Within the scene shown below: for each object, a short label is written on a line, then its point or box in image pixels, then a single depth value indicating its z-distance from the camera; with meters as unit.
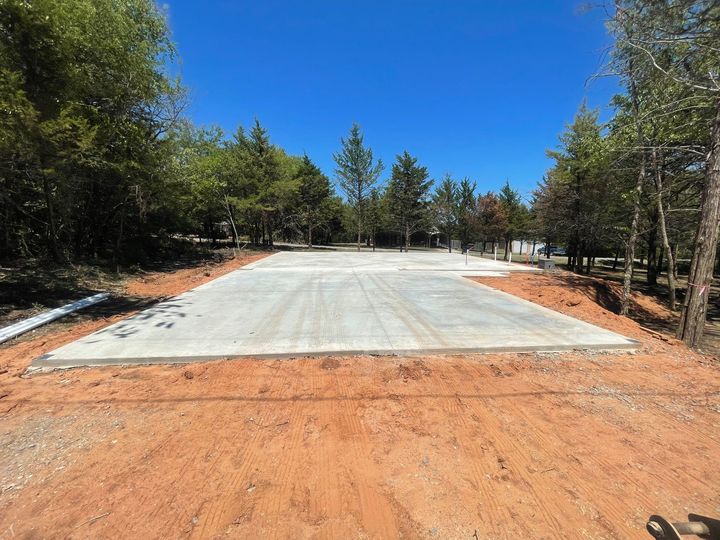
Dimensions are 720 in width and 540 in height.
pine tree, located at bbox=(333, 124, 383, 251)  30.81
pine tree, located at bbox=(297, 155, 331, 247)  33.88
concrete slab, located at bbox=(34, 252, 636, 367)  4.83
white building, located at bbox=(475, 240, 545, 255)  40.53
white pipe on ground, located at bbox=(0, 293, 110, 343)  5.41
